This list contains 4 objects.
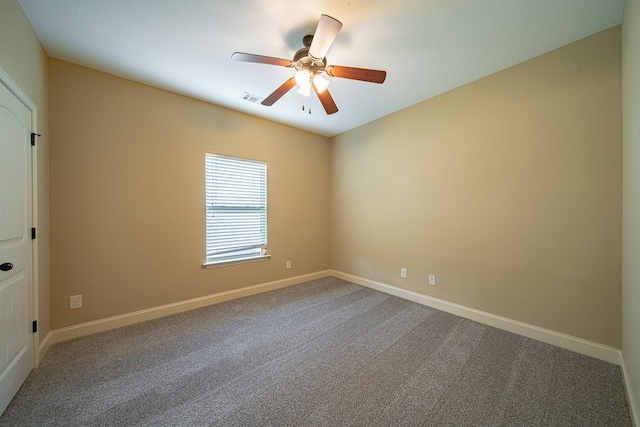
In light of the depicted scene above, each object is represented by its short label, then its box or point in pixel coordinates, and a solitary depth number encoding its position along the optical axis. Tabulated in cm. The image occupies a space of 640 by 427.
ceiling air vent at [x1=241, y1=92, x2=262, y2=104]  287
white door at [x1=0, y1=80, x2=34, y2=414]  144
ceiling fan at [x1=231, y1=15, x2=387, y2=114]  165
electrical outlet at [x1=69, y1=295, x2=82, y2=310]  227
